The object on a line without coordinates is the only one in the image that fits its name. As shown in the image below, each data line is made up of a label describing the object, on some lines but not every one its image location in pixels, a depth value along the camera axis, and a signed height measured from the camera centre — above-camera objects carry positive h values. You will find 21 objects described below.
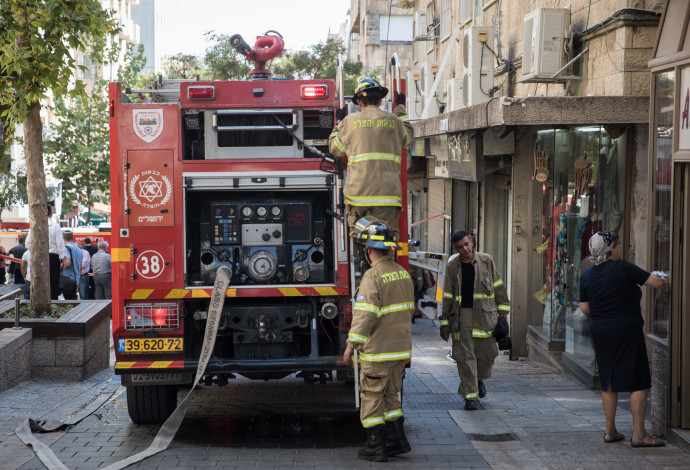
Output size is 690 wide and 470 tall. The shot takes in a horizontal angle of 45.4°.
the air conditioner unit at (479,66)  13.11 +1.63
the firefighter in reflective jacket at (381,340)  5.94 -1.24
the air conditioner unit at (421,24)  20.20 +3.57
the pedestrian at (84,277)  15.77 -2.03
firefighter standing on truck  6.37 +0.11
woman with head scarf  6.06 -1.16
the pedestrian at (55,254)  12.57 -1.27
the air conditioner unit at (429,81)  17.33 +1.93
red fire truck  6.65 -0.54
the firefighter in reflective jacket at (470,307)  7.77 -1.32
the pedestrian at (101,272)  15.34 -1.88
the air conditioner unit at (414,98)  18.47 +1.61
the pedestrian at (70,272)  13.77 -1.70
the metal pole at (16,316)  8.85 -1.54
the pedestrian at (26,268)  13.74 -1.62
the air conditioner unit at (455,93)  14.57 +1.34
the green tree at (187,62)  26.78 +3.66
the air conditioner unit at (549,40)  9.83 +1.53
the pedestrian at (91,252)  16.63 -1.66
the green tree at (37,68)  9.20 +1.19
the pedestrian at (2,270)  16.44 -1.96
